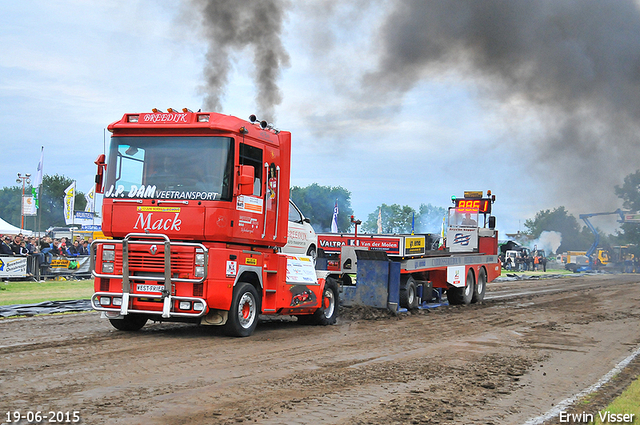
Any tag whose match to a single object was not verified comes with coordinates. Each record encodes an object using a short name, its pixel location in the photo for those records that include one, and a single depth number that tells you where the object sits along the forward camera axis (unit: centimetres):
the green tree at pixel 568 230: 10419
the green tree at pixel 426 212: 9585
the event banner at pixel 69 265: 2339
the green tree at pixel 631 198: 7238
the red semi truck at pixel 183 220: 963
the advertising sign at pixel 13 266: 2152
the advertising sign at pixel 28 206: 3987
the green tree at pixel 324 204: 4812
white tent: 4344
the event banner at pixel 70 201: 4484
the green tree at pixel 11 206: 11162
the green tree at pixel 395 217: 8606
